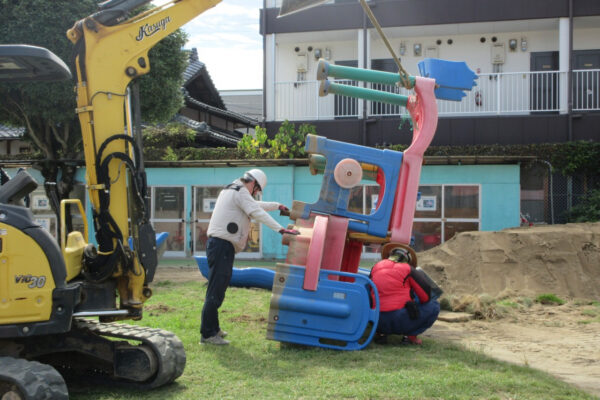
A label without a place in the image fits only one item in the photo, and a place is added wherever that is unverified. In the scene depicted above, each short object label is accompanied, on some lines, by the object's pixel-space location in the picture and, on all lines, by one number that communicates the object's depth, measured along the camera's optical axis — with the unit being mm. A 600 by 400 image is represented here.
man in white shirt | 7309
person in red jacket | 7340
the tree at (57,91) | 15219
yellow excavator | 4852
